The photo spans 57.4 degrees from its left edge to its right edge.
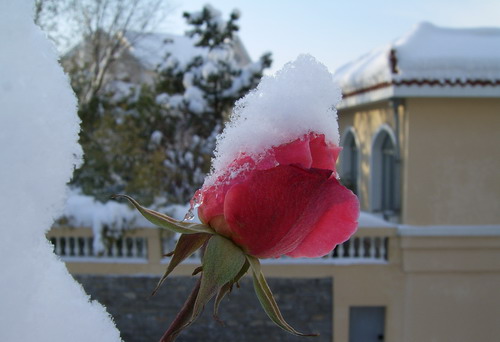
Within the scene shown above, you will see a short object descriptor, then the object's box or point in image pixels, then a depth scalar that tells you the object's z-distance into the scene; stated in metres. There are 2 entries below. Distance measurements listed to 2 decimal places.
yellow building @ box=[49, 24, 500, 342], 3.39
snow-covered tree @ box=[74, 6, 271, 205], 4.38
